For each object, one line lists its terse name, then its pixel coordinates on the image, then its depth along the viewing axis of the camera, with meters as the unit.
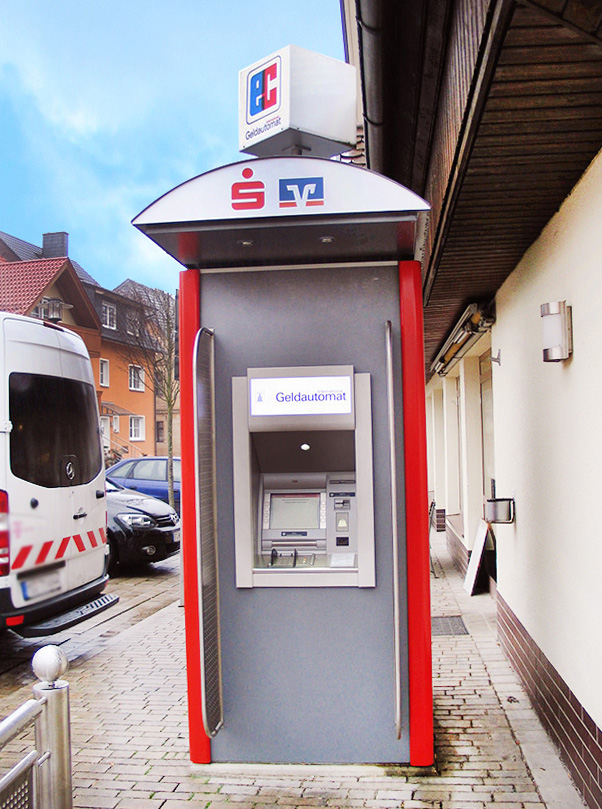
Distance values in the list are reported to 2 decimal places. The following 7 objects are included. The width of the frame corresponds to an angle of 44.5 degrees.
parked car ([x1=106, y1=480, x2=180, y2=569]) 9.49
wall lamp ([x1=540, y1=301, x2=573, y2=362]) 3.69
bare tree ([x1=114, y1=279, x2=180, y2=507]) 17.58
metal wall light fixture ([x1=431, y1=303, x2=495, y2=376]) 6.50
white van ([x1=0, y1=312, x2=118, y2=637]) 5.49
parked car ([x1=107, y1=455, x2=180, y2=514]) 13.20
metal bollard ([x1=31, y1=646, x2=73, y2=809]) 2.75
